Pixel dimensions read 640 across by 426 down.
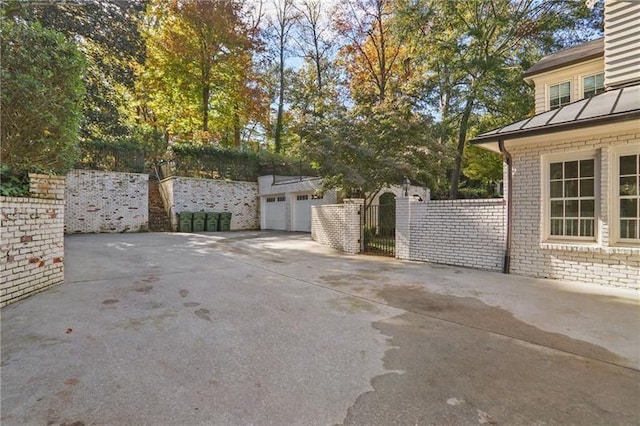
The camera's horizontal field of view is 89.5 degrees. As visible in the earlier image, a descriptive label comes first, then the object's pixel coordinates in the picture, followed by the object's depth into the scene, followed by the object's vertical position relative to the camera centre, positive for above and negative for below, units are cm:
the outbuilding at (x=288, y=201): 1592 +75
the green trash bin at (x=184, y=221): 1560 -36
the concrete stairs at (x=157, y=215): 1614 -8
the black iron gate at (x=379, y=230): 978 -46
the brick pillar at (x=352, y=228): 988 -38
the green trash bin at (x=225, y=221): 1689 -36
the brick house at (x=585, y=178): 517 +71
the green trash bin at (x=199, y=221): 1588 -35
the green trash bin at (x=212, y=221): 1636 -36
